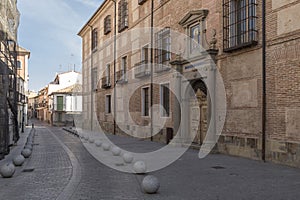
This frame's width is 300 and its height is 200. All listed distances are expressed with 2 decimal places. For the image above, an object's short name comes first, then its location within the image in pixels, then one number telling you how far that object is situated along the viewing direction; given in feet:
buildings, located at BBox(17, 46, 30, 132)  134.41
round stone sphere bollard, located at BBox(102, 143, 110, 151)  44.42
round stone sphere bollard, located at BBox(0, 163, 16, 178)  25.90
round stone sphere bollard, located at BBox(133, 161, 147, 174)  27.28
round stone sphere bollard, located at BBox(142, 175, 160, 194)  20.71
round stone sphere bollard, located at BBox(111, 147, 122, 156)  39.19
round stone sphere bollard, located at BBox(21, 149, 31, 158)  36.86
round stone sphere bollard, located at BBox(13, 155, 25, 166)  31.19
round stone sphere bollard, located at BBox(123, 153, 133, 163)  32.91
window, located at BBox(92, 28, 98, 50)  96.78
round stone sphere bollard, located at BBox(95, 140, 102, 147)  49.07
